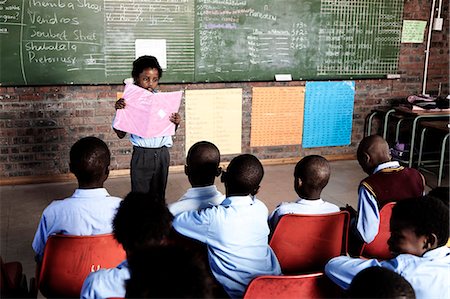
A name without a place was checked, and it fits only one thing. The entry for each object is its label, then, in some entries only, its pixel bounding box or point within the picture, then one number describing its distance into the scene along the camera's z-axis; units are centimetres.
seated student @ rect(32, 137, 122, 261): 195
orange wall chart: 541
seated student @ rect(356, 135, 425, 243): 226
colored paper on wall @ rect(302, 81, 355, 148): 561
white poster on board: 478
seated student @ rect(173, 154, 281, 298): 180
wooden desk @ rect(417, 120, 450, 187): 470
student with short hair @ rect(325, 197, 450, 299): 143
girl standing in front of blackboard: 308
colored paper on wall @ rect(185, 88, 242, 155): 514
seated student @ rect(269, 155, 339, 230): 220
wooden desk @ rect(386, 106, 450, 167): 501
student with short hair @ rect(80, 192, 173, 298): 138
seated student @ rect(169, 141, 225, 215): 215
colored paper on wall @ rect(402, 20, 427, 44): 581
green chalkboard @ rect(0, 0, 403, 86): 445
